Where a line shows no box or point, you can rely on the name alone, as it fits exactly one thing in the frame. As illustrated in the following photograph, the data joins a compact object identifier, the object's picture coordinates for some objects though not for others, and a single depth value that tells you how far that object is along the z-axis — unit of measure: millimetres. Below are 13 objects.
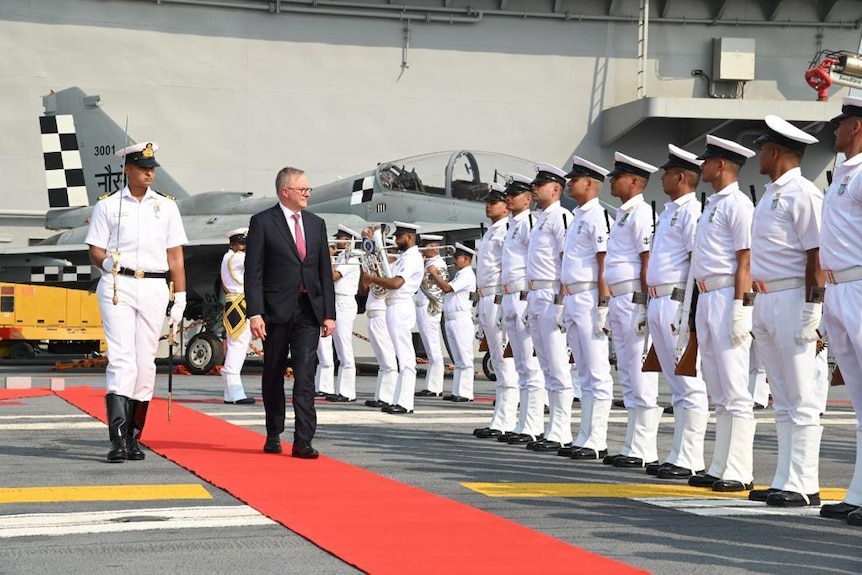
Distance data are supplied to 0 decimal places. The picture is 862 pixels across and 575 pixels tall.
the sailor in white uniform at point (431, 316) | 15602
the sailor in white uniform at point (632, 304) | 8383
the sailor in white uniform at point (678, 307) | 7879
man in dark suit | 8367
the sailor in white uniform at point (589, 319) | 8781
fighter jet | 19875
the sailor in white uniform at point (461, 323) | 14812
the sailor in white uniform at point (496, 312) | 10180
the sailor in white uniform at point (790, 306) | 6512
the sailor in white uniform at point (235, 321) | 13094
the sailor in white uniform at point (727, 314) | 7191
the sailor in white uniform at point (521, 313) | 9797
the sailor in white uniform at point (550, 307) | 9305
